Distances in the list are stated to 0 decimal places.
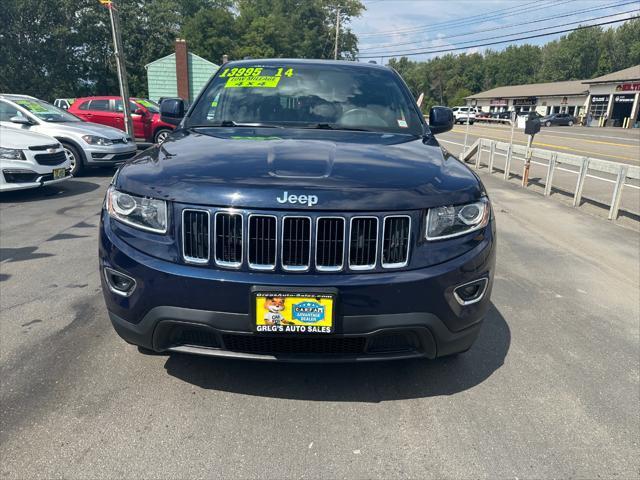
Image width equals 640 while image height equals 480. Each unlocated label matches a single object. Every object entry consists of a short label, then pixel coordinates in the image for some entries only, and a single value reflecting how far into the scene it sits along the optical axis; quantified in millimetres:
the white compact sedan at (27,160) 7305
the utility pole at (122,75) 13438
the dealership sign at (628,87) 48669
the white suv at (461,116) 54031
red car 15242
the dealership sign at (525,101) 67562
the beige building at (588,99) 50312
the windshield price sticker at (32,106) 10133
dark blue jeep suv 2180
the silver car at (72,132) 9672
